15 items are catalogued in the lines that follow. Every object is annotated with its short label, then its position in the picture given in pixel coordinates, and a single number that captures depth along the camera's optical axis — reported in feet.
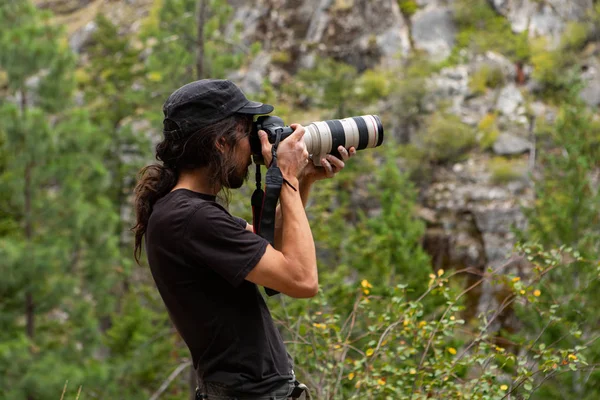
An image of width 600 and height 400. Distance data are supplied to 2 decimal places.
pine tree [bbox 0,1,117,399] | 38.91
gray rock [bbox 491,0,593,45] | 88.63
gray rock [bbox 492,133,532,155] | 74.33
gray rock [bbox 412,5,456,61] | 91.45
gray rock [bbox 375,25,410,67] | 88.94
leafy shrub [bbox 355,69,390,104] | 77.61
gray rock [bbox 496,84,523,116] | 79.82
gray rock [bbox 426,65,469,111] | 80.84
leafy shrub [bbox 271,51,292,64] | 92.58
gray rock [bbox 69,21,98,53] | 108.99
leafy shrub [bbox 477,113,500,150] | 74.74
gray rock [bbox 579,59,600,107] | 76.38
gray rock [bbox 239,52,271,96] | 82.69
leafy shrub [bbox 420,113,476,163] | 72.49
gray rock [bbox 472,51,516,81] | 84.02
